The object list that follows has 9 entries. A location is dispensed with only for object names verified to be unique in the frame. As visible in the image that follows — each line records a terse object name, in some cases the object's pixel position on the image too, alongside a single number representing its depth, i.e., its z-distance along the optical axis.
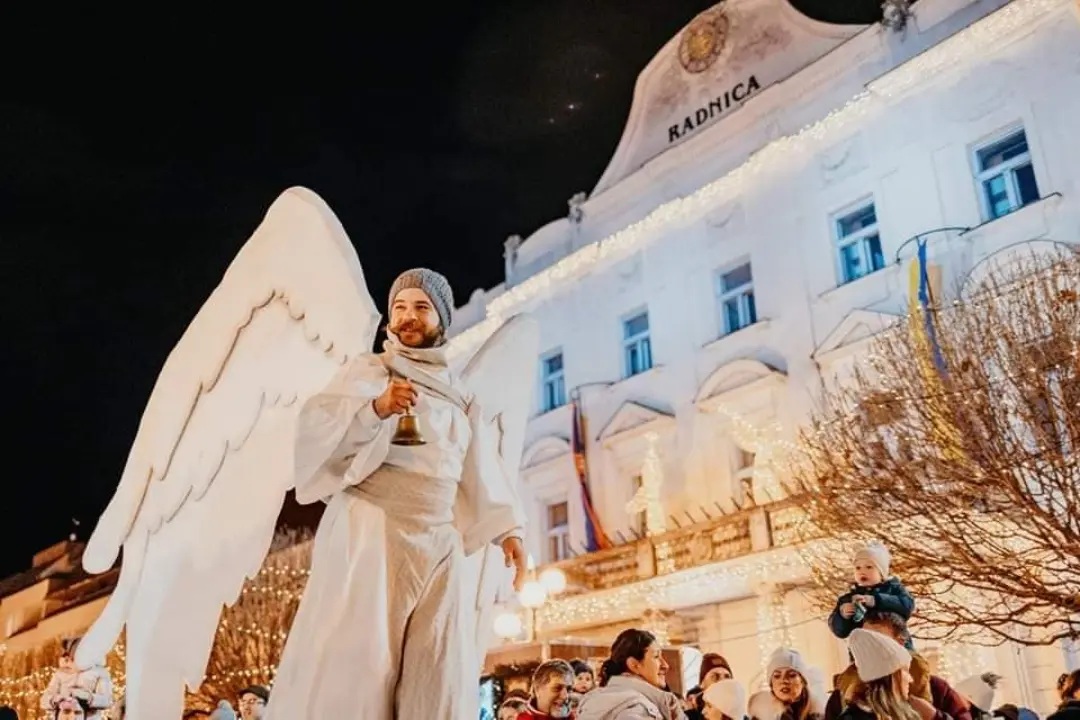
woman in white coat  3.77
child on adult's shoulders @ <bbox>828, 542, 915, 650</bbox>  4.74
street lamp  12.56
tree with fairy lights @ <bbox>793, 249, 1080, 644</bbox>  10.16
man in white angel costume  3.14
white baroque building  15.81
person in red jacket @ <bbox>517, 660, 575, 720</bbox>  4.95
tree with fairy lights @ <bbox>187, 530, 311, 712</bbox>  23.83
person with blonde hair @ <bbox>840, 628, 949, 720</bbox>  3.66
